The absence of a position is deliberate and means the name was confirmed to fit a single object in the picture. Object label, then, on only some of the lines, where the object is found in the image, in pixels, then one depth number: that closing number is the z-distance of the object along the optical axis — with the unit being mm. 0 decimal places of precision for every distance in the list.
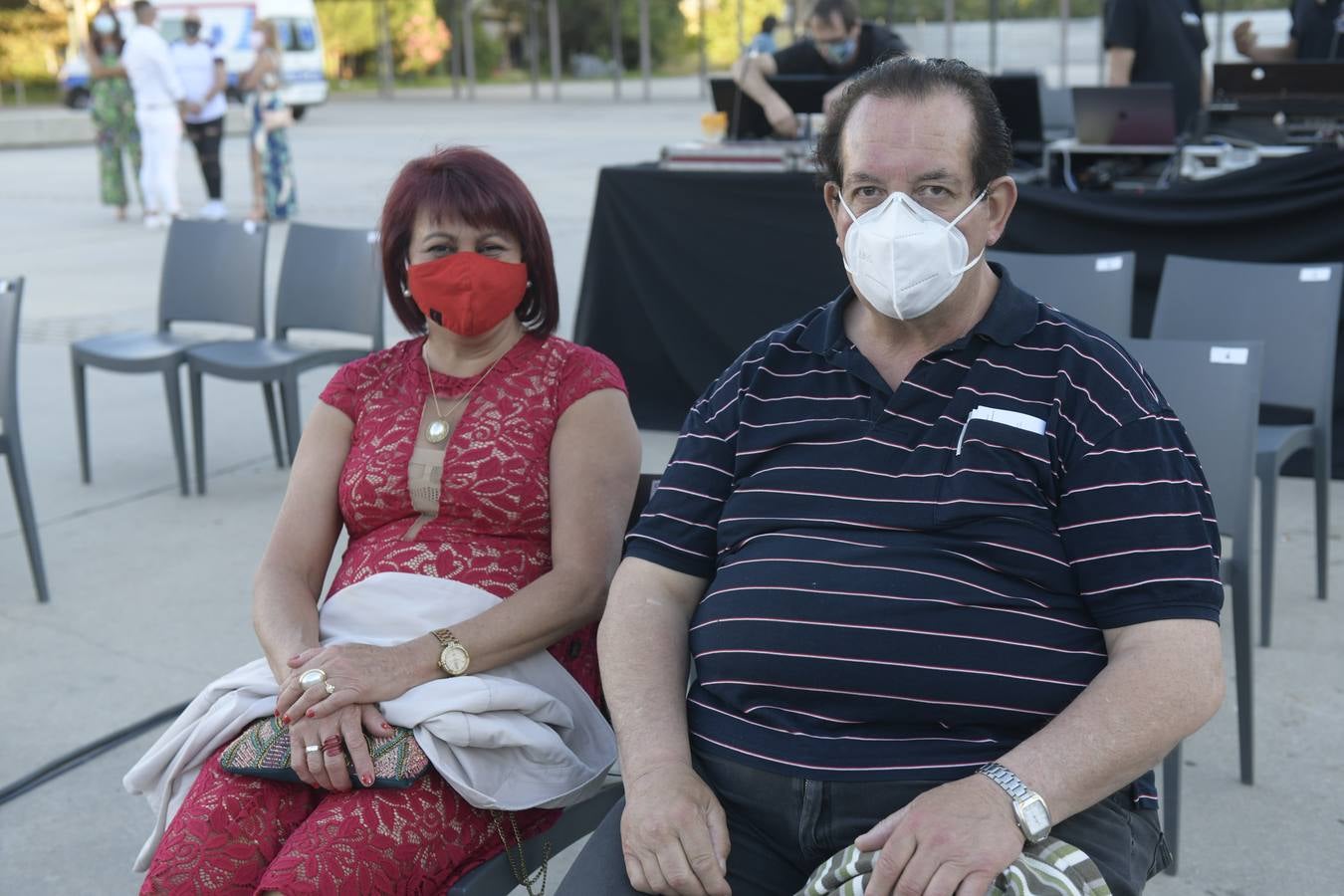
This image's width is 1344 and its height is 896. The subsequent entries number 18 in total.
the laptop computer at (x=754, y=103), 5895
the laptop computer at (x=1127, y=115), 5375
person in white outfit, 11477
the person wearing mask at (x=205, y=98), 11914
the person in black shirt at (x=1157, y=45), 6227
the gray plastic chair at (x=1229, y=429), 2824
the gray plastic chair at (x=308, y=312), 5008
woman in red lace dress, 2158
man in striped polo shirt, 1707
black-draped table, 4754
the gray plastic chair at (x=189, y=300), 5160
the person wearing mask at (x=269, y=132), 11773
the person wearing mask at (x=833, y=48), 6383
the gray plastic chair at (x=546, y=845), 1927
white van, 22516
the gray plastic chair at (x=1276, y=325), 3633
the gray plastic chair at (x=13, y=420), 3818
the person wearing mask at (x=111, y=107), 12414
